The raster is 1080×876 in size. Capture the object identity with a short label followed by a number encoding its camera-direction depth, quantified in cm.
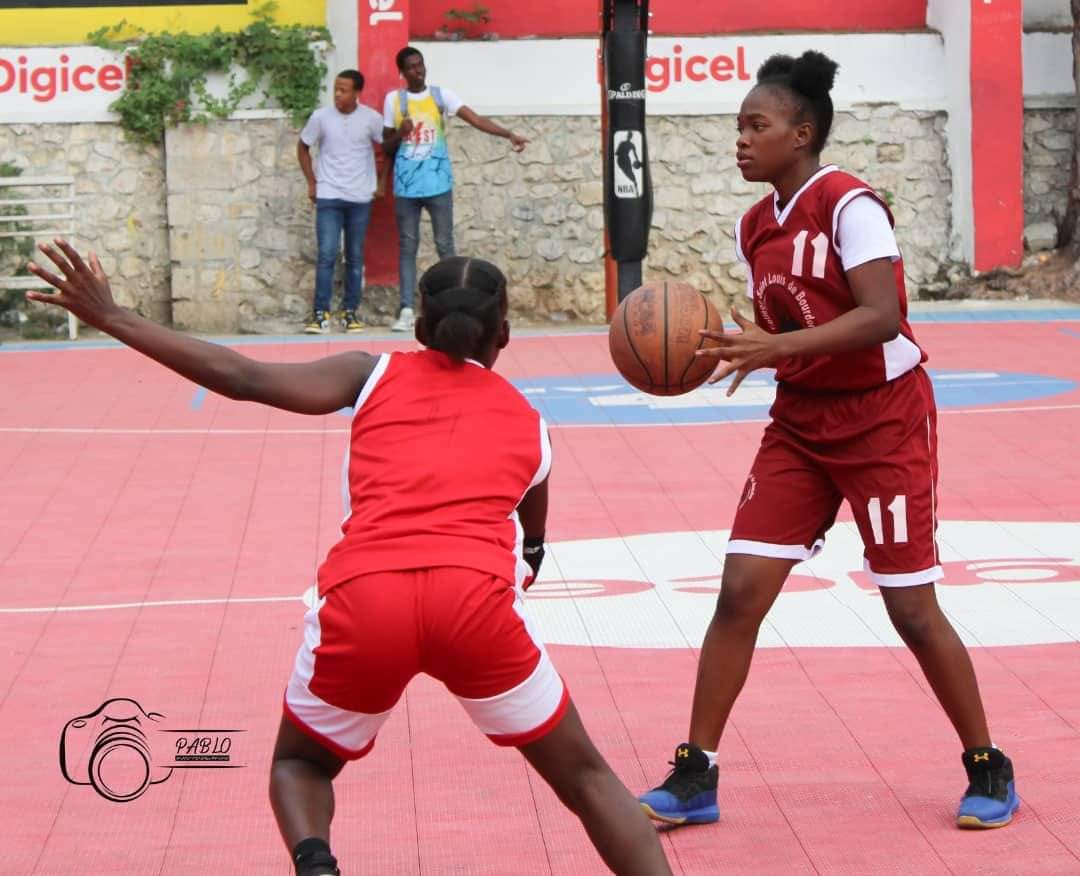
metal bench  1689
